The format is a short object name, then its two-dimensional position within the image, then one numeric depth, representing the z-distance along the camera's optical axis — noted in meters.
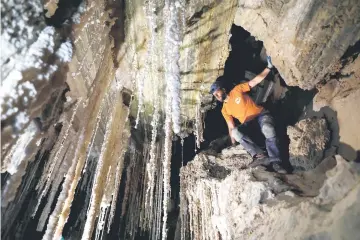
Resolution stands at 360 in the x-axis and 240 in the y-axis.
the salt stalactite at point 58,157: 4.33
